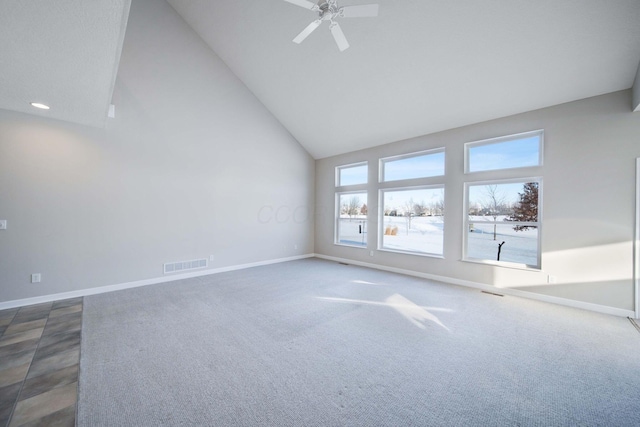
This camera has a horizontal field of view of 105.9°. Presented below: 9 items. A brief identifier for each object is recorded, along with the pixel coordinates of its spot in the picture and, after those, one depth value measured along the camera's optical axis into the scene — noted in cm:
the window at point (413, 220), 507
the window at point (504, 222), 391
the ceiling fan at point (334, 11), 252
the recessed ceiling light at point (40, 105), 302
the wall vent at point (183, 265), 456
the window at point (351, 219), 634
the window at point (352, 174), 634
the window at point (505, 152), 389
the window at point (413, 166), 500
